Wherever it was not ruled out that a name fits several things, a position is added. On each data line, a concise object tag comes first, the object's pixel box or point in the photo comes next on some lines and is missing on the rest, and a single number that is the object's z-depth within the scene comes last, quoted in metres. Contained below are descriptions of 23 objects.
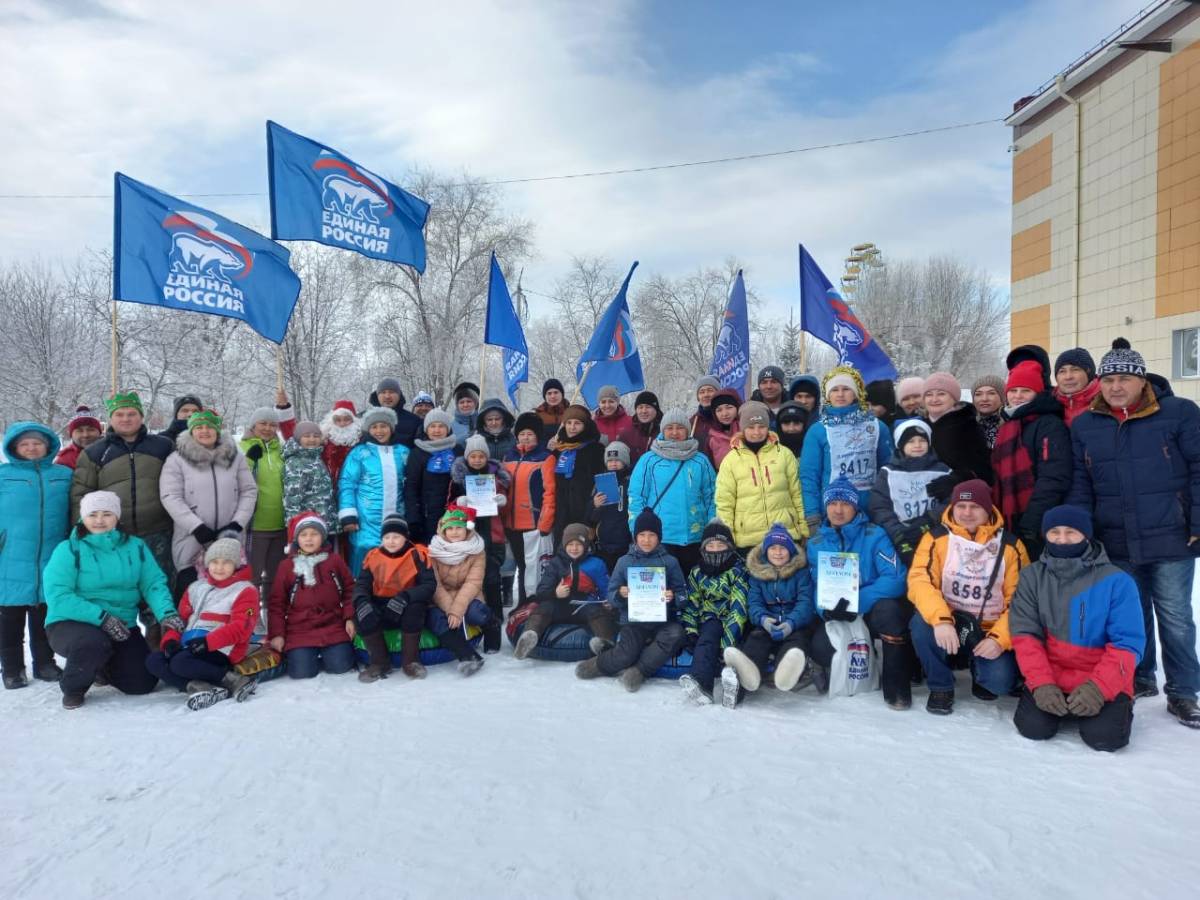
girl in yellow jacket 5.44
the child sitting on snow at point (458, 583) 5.48
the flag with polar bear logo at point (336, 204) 7.48
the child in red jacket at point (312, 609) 5.31
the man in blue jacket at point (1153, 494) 4.13
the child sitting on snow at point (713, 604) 4.82
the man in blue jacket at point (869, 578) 4.64
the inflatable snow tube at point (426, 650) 5.57
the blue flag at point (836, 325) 8.02
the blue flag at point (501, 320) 9.06
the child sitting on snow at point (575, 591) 5.63
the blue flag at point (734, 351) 8.89
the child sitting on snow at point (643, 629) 5.00
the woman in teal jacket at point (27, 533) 5.09
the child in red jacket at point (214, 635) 4.86
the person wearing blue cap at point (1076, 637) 3.79
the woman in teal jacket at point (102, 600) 4.77
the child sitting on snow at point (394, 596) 5.29
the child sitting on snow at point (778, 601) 4.84
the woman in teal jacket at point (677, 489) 5.76
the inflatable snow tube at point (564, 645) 5.57
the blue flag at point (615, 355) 8.57
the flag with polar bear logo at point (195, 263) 6.50
